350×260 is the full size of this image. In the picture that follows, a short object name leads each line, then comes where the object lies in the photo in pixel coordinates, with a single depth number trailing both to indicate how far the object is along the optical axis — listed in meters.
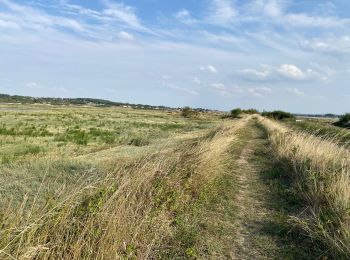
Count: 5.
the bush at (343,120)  57.04
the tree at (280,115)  99.75
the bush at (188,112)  109.38
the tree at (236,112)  118.34
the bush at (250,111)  127.16
